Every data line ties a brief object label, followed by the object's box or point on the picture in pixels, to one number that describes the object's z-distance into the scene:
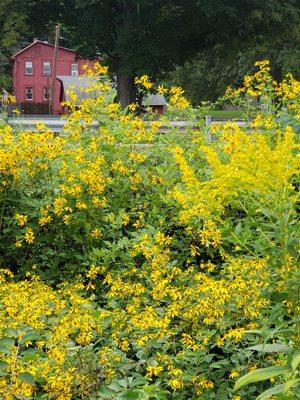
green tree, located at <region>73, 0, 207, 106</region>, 28.19
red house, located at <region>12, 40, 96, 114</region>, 66.75
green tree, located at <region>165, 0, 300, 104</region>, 28.98
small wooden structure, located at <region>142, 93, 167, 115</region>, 47.12
